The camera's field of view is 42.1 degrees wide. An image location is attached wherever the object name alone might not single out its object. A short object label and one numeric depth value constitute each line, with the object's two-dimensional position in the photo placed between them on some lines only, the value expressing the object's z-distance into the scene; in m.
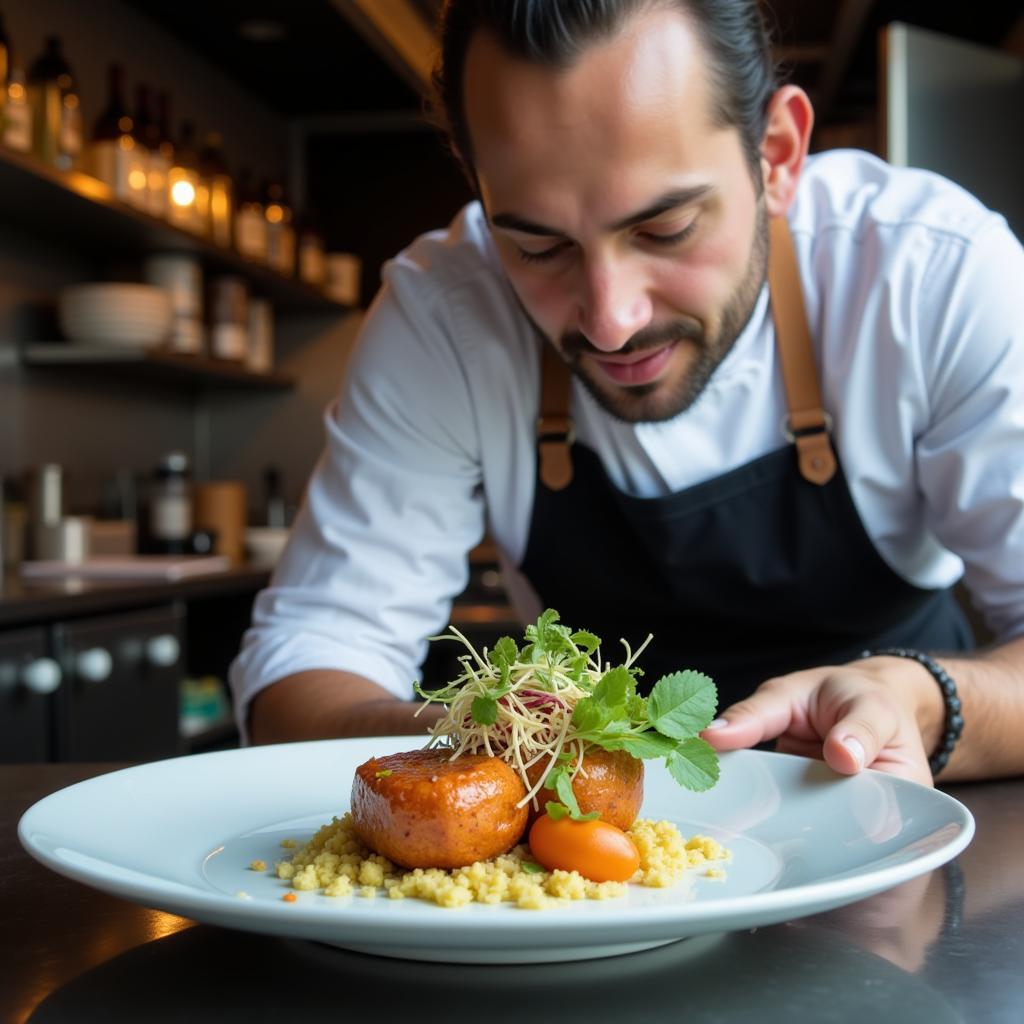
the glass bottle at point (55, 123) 2.82
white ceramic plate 0.56
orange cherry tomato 0.71
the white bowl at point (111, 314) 3.20
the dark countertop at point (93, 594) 2.18
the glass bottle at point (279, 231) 3.99
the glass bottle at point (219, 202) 3.65
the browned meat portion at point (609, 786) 0.78
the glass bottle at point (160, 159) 3.27
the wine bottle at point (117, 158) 3.09
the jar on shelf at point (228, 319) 3.85
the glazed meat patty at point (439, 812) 0.72
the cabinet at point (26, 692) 2.16
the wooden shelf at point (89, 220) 2.74
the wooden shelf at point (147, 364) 3.20
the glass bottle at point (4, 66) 2.65
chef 1.27
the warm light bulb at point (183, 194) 3.43
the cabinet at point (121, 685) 2.35
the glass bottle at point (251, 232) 3.79
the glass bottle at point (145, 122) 3.47
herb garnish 0.78
